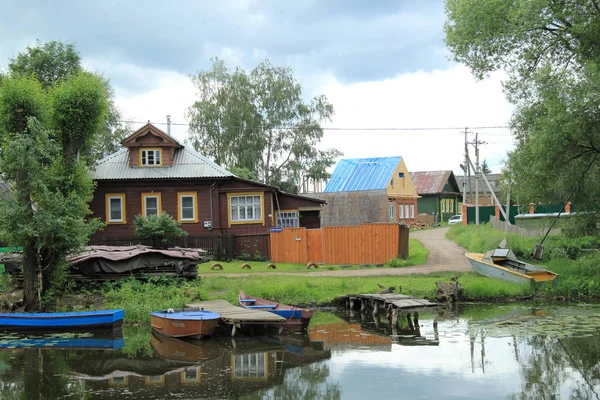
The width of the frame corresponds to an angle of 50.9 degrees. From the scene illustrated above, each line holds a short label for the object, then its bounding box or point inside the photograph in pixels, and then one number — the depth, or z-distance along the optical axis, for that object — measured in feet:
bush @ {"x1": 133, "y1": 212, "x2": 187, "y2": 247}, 104.32
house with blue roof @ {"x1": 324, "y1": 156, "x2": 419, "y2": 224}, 169.68
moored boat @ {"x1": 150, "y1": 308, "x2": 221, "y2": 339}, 55.93
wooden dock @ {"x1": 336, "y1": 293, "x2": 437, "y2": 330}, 59.47
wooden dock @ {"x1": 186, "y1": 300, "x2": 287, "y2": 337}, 56.44
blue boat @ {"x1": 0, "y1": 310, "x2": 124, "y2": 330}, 60.80
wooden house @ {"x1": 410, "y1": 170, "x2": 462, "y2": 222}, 229.45
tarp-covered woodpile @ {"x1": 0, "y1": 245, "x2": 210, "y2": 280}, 72.38
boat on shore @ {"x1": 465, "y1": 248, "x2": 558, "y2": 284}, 75.97
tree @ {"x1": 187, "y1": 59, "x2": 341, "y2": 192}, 165.48
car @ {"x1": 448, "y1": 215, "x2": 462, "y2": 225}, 213.38
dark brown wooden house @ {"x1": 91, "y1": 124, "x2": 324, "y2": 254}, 112.78
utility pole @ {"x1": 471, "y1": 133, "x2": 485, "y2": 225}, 172.22
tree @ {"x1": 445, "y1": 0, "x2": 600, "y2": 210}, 71.46
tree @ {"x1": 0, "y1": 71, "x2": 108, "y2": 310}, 65.05
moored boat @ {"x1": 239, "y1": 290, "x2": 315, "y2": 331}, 58.65
